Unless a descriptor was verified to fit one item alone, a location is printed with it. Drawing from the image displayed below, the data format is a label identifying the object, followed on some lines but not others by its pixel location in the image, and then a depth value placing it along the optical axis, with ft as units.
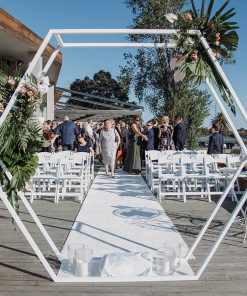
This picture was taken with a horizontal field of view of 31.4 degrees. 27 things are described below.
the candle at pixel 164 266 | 14.82
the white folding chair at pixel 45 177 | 30.07
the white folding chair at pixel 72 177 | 30.23
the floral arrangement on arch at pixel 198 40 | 13.85
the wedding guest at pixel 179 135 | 46.60
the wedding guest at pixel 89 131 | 53.81
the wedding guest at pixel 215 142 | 41.18
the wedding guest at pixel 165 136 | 44.57
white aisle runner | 16.27
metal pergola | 90.17
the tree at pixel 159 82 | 75.10
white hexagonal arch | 13.76
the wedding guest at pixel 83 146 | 43.78
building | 35.81
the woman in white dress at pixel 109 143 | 42.50
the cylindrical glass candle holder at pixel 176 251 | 15.49
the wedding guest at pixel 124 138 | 56.33
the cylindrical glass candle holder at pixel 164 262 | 14.84
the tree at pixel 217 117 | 83.93
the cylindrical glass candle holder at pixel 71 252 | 15.24
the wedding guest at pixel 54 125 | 50.25
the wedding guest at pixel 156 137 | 48.61
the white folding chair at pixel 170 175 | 30.27
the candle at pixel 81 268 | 14.73
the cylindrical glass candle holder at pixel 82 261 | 14.74
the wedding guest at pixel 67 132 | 47.34
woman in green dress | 47.11
